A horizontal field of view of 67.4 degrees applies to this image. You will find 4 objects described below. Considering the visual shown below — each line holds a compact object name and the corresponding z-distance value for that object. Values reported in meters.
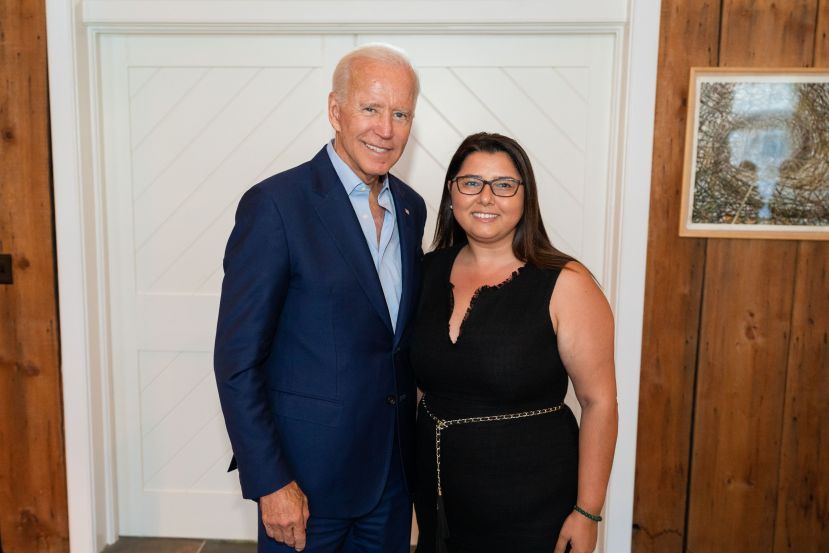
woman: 1.40
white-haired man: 1.33
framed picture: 2.07
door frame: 2.13
